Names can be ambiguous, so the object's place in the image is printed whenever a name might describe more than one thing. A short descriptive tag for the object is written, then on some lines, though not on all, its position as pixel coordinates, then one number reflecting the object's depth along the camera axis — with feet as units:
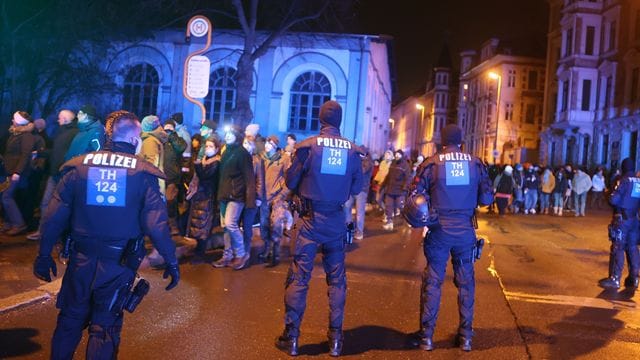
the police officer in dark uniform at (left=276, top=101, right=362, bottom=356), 16.70
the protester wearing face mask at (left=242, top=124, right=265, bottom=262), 27.58
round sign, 39.34
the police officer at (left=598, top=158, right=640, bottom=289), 27.91
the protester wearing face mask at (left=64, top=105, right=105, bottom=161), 25.22
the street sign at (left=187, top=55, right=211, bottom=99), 38.78
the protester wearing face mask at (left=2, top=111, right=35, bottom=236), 29.91
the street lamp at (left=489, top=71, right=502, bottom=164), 171.83
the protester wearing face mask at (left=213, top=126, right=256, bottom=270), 26.94
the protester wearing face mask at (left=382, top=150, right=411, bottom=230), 48.19
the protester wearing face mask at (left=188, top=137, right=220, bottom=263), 27.96
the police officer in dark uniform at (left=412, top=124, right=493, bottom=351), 17.87
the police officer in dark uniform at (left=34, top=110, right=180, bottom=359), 12.48
